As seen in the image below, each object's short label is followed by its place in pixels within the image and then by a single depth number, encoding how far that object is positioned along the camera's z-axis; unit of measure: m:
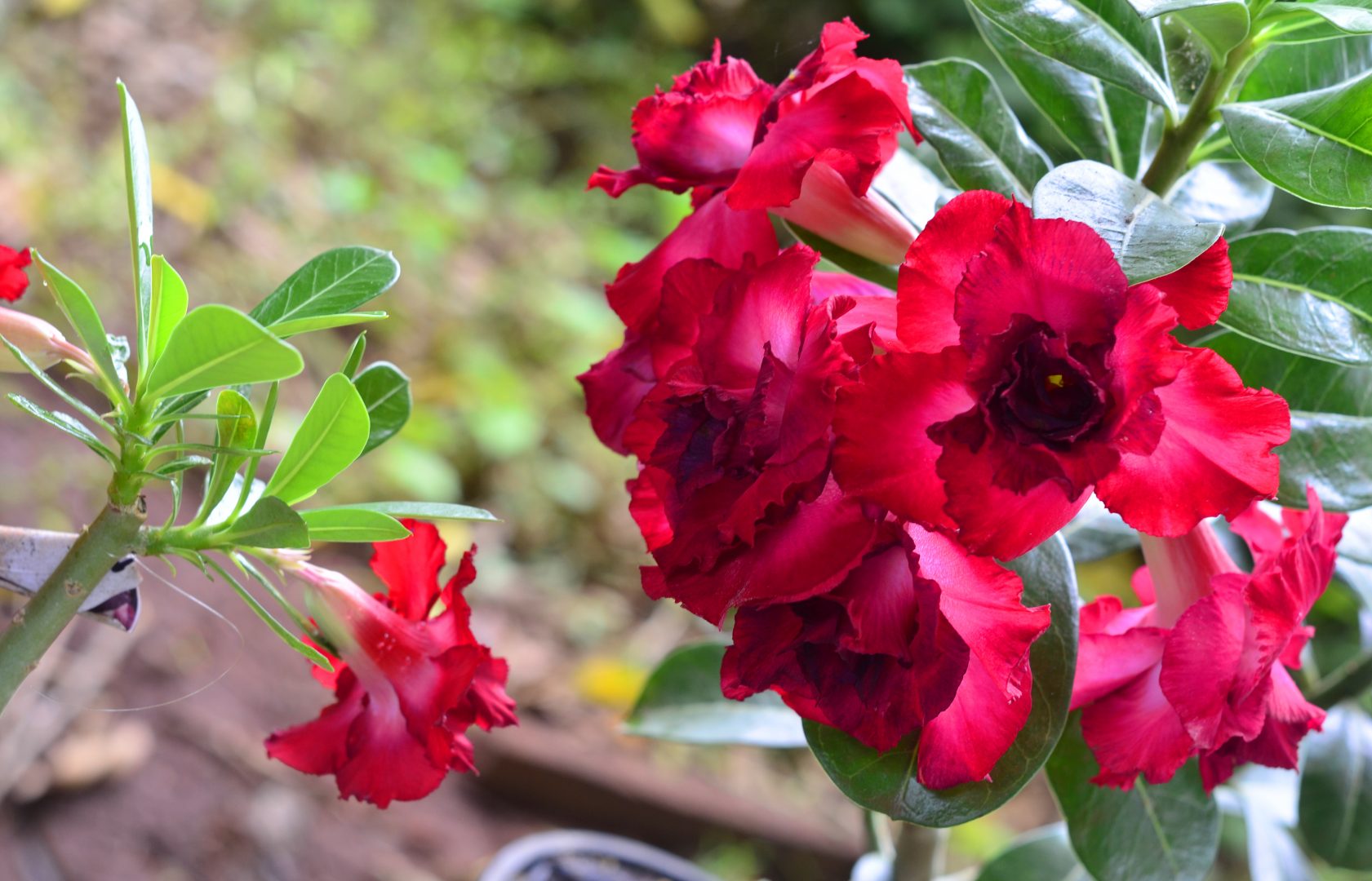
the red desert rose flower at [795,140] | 0.47
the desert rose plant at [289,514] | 0.42
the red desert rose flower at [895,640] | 0.40
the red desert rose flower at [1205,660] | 0.45
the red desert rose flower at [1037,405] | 0.37
